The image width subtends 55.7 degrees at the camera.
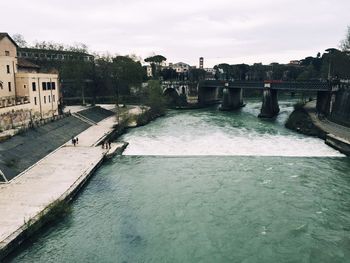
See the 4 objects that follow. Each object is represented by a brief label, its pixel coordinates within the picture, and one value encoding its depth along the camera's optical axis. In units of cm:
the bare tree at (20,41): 9862
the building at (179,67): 19238
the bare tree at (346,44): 7056
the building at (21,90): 3950
